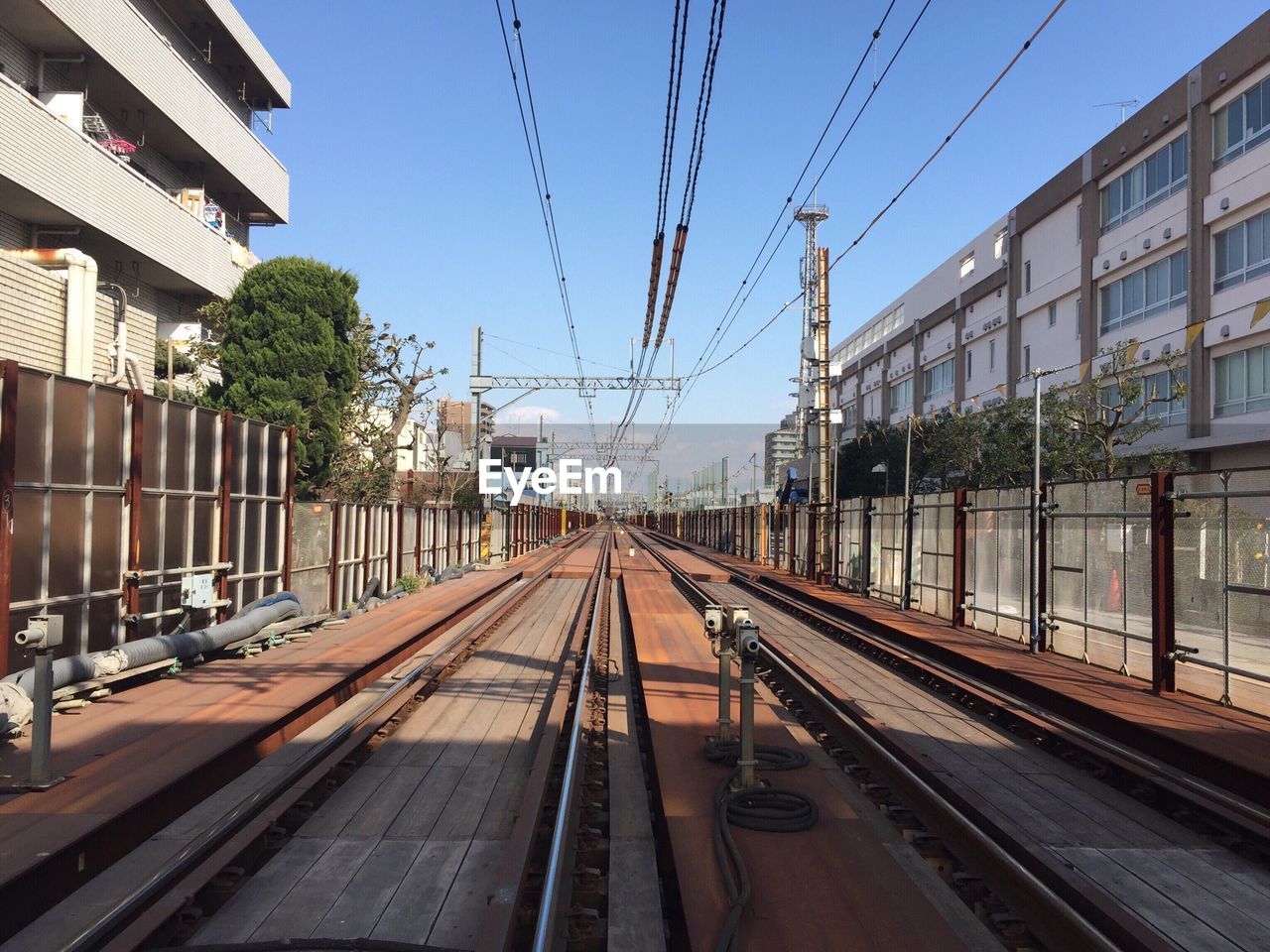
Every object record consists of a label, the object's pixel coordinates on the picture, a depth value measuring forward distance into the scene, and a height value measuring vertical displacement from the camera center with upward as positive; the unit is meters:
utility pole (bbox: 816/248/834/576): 24.97 +2.71
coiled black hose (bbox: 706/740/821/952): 4.75 -1.90
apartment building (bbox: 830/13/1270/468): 28.28 +9.16
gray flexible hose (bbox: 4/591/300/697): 8.45 -1.58
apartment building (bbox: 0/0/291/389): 18.98 +9.96
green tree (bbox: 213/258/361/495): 27.39 +4.25
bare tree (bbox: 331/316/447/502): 31.89 +2.58
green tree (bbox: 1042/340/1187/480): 27.72 +2.62
